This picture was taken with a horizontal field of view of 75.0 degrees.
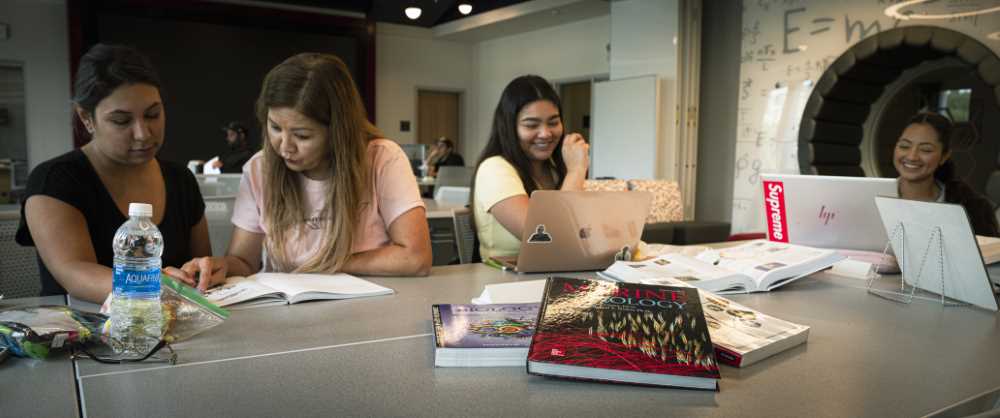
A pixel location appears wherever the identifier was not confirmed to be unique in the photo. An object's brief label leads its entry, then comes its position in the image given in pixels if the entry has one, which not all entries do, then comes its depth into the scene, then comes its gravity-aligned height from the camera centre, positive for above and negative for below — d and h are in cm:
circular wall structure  427 +63
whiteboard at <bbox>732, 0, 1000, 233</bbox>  485 +85
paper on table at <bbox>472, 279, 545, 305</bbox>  129 -26
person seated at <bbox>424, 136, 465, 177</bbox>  805 +12
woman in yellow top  210 +3
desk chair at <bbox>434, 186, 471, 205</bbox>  458 -21
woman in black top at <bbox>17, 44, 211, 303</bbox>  138 -4
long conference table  82 -30
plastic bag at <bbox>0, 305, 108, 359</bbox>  95 -25
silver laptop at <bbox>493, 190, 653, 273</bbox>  163 -16
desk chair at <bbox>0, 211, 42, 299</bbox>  181 -29
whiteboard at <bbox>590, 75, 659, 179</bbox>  616 +39
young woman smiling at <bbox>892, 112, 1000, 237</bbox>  336 +2
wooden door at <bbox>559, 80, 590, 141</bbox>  873 +83
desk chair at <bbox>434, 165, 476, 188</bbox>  607 -10
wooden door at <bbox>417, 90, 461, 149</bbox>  1006 +79
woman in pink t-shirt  162 -7
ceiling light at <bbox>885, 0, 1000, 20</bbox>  423 +108
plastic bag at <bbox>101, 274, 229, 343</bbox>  110 -25
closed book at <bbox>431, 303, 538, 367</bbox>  96 -26
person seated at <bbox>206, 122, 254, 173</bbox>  568 +16
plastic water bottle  99 -22
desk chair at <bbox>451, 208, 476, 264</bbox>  240 -26
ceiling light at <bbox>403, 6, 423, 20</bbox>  720 +170
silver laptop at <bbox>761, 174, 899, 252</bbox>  178 -11
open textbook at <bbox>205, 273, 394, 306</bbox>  133 -27
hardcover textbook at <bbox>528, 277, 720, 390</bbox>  87 -24
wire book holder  145 -22
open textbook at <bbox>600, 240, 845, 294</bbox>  154 -25
